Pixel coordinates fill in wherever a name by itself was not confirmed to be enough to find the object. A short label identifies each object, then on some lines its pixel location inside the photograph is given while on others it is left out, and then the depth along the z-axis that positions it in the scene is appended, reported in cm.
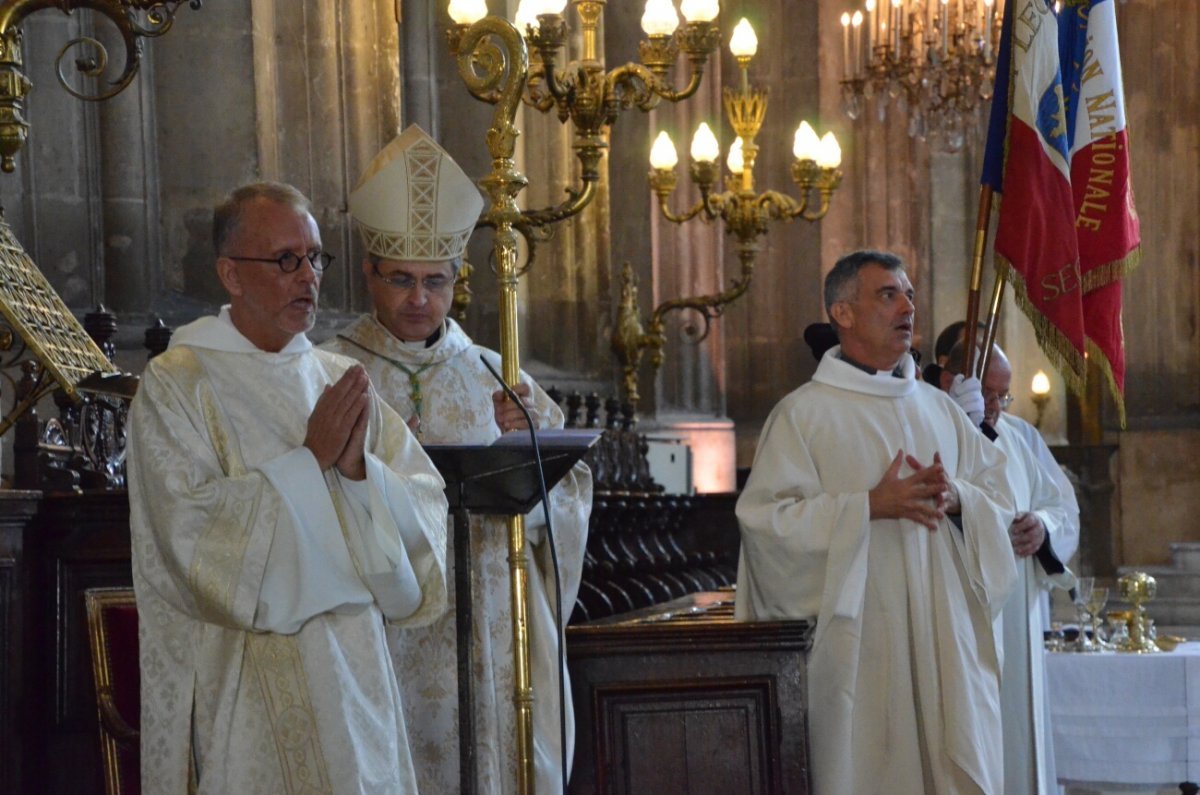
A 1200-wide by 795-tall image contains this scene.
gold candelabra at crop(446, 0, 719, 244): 764
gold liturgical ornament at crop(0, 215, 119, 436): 531
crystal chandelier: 1372
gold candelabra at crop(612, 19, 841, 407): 1027
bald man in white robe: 607
